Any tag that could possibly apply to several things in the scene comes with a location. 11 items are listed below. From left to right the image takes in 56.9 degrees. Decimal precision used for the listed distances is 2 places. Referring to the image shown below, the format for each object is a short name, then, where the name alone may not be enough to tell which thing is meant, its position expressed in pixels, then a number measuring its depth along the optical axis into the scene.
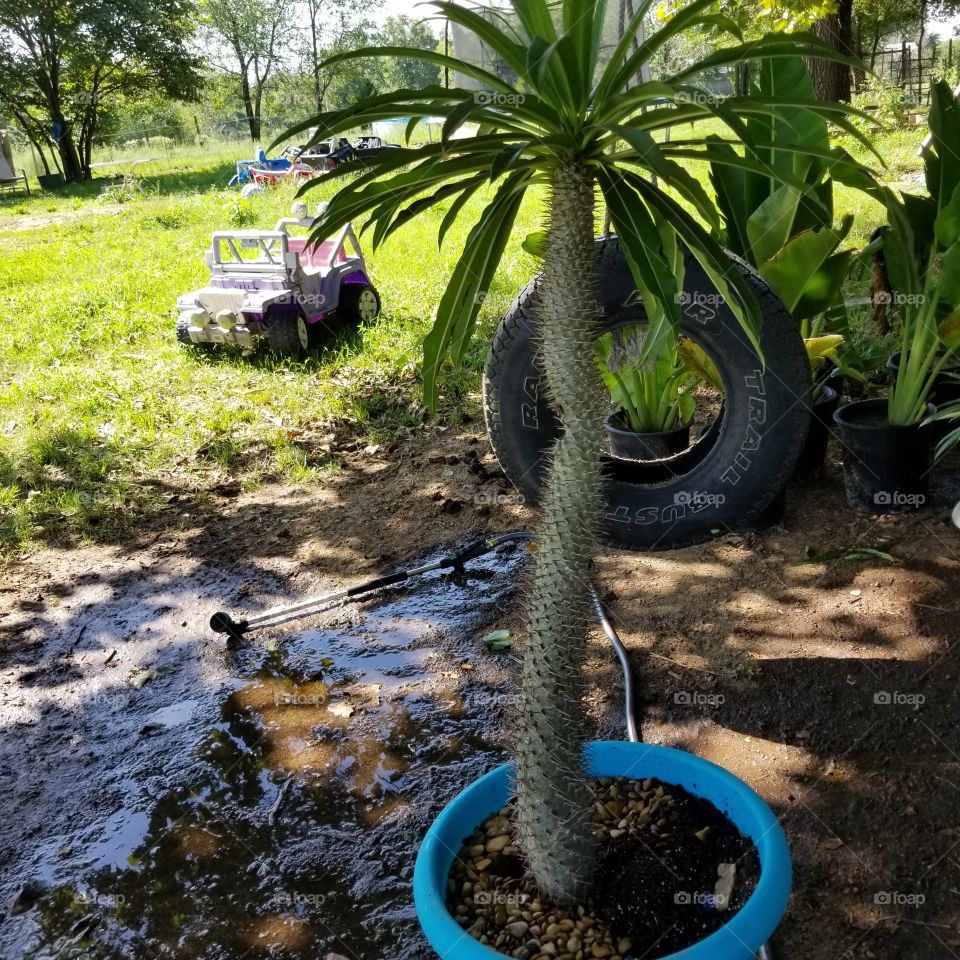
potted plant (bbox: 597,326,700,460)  3.82
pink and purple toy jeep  6.04
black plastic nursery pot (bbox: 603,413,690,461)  3.86
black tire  3.02
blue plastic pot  1.45
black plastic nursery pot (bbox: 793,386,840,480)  3.70
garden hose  3.20
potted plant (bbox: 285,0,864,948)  1.32
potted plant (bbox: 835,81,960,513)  3.35
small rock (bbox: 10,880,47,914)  2.22
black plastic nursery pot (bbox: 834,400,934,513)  3.41
